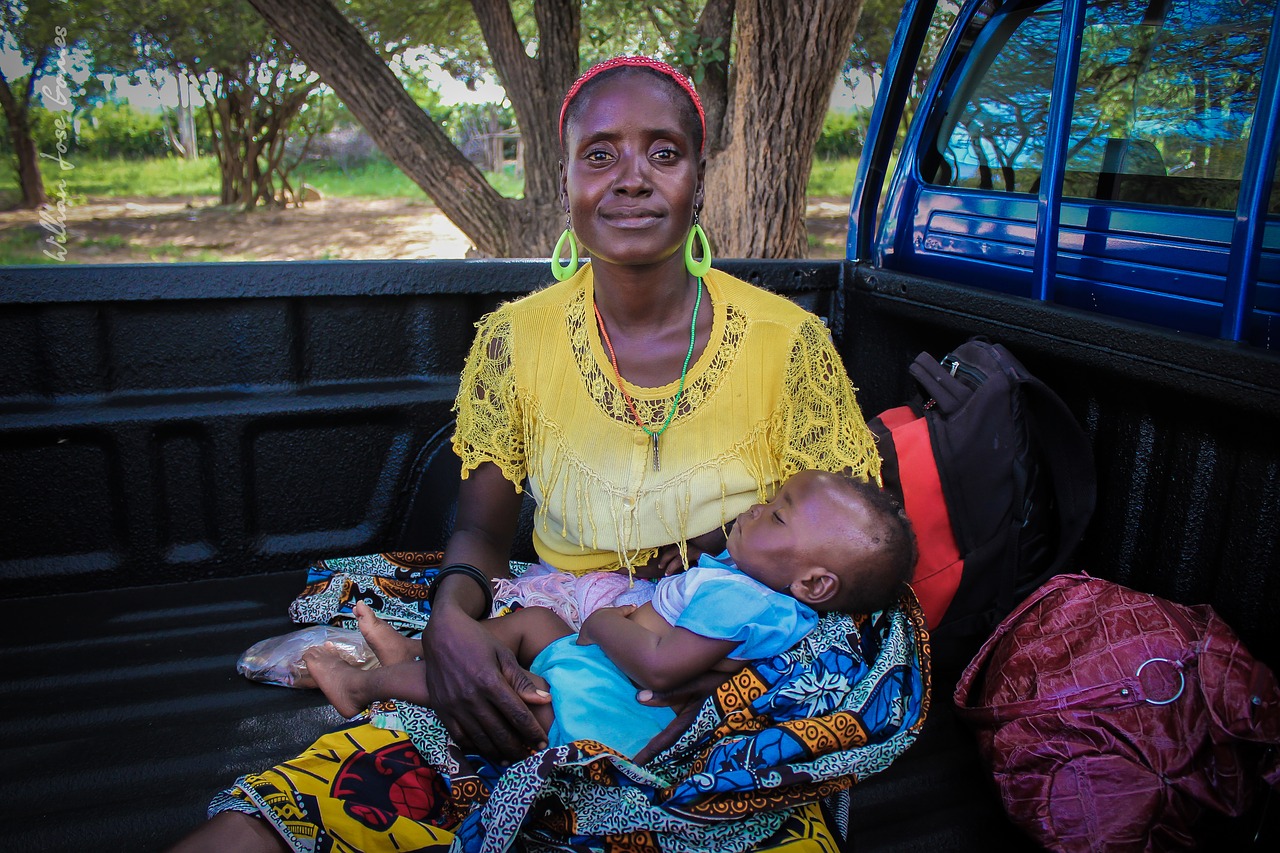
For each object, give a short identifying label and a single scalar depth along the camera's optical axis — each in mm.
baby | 1605
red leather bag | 1476
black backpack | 1914
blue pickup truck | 1684
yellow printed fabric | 1450
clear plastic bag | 2113
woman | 1834
